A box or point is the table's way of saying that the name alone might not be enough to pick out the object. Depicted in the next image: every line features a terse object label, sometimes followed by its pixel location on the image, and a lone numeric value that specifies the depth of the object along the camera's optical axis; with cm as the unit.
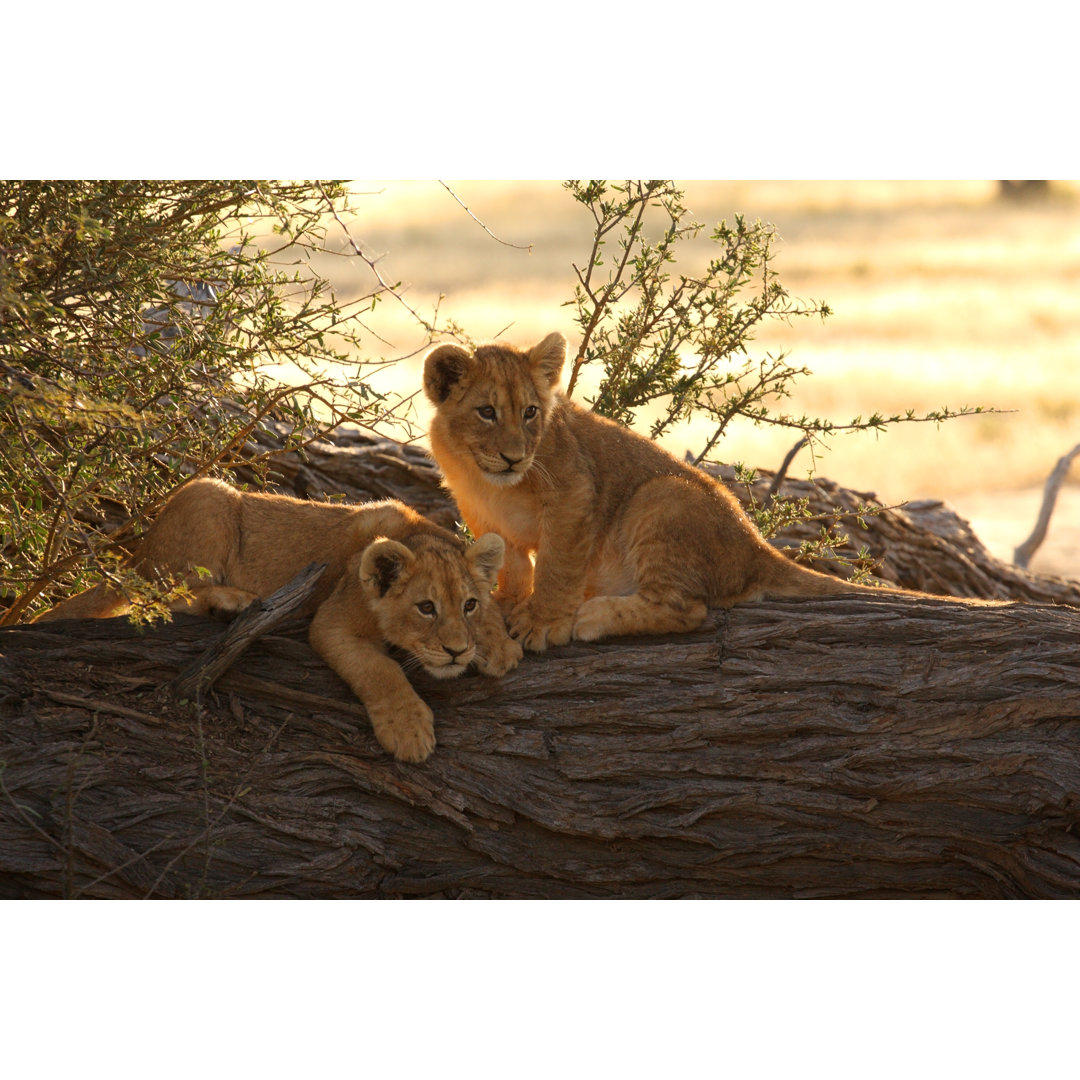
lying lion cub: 1072
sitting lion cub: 1170
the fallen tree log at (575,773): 1072
